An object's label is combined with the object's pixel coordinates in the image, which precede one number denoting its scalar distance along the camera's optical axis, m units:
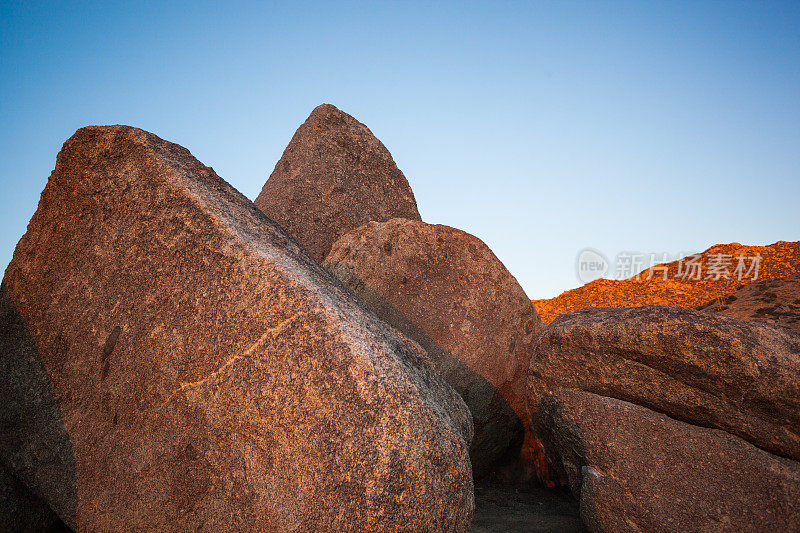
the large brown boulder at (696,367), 2.87
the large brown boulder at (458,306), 4.03
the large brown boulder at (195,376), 1.89
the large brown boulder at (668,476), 2.79
